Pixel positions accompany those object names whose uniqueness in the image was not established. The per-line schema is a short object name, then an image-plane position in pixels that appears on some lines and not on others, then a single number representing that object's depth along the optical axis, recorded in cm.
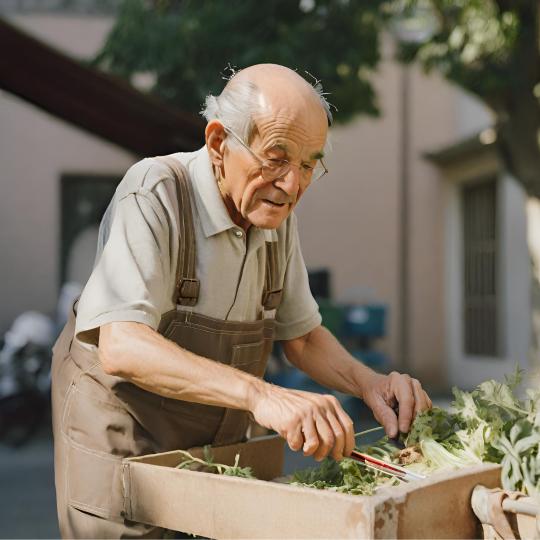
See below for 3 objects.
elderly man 174
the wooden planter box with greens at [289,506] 145
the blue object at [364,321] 1026
